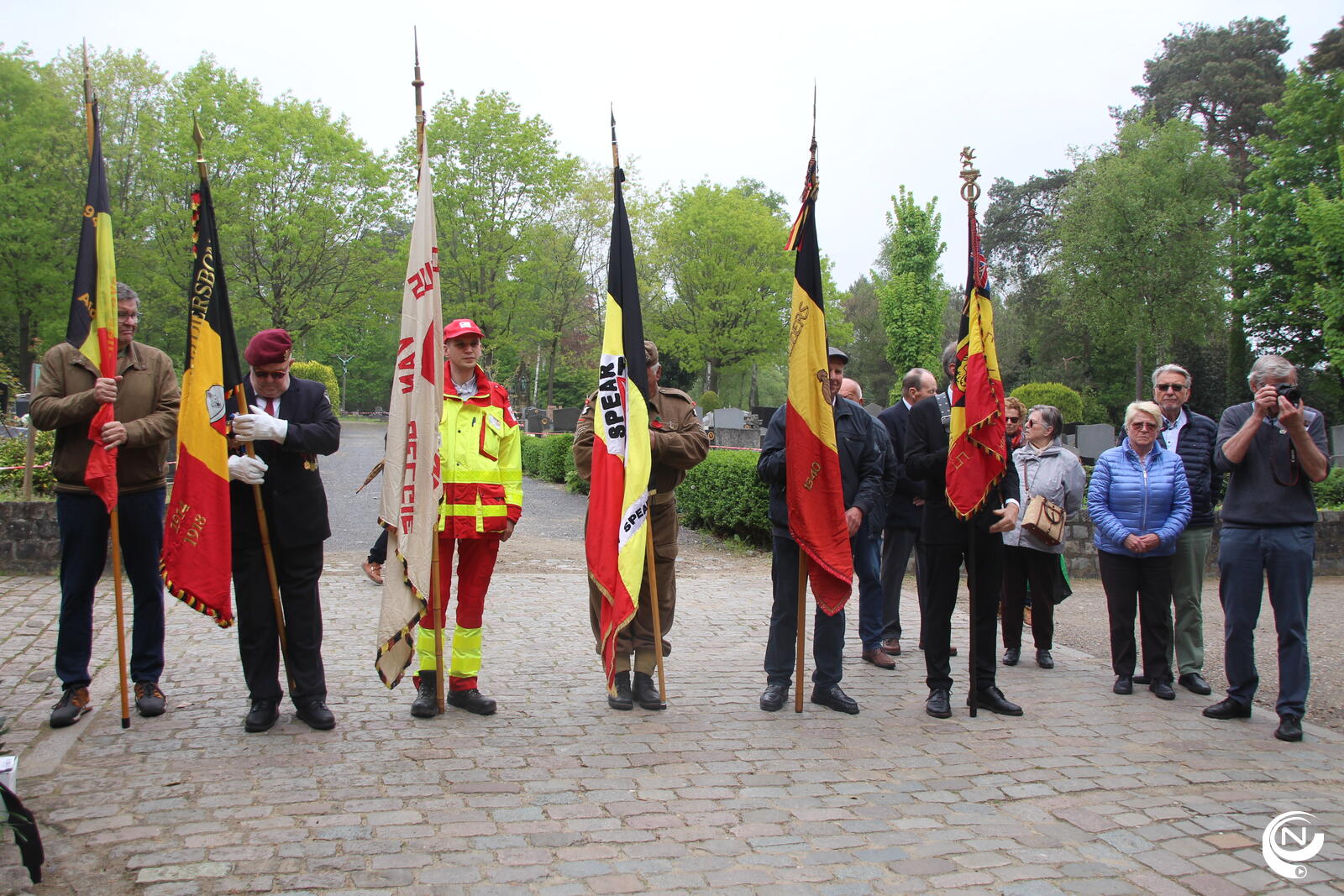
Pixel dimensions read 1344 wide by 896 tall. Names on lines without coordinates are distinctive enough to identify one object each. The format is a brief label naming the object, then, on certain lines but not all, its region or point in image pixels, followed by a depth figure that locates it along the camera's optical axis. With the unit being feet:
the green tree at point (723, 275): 144.36
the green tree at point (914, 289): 127.75
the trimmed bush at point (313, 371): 88.38
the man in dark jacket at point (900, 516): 23.91
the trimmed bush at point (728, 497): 40.70
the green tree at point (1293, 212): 100.37
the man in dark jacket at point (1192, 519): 21.49
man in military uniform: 19.04
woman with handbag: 22.72
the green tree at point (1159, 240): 124.47
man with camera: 18.13
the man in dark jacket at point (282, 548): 16.63
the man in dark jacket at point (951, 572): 19.08
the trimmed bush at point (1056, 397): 71.92
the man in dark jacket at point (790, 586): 19.15
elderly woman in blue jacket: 20.89
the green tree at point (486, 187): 116.78
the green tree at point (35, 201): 98.12
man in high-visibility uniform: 17.80
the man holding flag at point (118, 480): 16.42
